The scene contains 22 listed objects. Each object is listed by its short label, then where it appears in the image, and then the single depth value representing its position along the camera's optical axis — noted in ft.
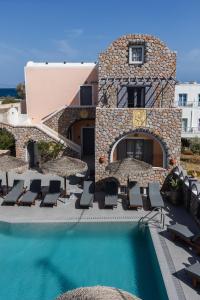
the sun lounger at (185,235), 34.96
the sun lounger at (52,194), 47.96
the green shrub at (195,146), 79.16
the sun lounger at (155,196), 45.32
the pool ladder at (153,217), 42.44
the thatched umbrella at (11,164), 48.98
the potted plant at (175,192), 48.67
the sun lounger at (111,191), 48.67
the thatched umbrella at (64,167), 47.58
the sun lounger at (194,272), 28.51
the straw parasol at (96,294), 16.62
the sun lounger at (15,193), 48.37
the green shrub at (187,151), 80.29
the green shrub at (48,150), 69.38
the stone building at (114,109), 53.41
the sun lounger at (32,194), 48.22
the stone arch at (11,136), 72.84
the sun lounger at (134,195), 46.64
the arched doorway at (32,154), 73.14
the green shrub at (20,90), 151.55
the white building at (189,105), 92.51
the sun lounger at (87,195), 47.23
